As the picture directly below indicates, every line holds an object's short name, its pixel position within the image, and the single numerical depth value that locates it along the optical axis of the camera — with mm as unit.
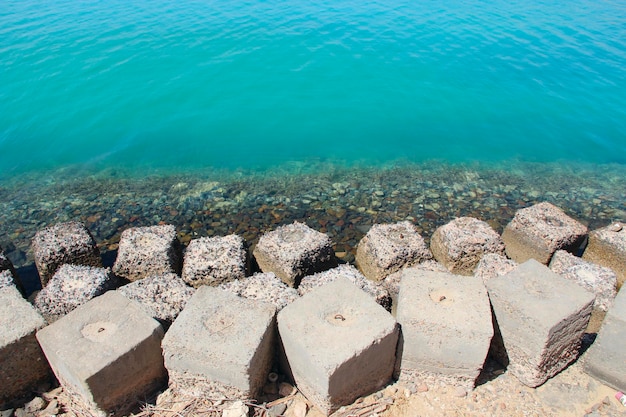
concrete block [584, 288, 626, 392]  4348
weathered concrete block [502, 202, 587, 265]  6469
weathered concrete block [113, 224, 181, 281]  5910
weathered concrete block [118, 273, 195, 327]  4812
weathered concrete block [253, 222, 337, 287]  5918
